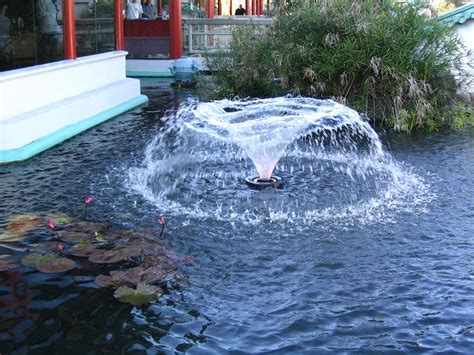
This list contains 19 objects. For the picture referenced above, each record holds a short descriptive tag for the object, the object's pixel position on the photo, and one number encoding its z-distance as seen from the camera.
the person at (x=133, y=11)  21.39
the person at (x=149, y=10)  22.83
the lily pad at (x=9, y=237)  6.18
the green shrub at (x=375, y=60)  12.36
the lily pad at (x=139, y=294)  4.96
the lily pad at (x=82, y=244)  6.03
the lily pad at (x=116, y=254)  5.70
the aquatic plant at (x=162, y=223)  6.15
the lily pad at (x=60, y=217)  6.73
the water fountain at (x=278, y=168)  7.25
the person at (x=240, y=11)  32.69
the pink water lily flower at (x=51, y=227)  5.89
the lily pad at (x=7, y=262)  5.55
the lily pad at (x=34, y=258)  5.64
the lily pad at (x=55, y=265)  5.49
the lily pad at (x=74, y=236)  6.20
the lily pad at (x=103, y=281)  5.23
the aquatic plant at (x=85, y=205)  6.53
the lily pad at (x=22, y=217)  6.75
